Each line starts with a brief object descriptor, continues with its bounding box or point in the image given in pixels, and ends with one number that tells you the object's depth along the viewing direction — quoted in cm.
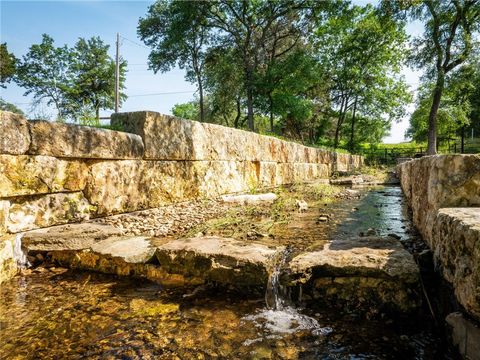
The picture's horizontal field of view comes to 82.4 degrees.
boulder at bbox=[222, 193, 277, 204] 564
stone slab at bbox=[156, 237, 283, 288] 226
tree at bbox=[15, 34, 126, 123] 2838
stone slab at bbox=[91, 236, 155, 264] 266
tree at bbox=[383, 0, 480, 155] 1362
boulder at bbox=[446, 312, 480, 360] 127
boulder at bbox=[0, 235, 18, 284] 242
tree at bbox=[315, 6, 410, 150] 2184
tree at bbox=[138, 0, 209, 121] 2017
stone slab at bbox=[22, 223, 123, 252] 266
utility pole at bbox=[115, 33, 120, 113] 1664
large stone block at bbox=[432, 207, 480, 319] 124
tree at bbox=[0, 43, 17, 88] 2483
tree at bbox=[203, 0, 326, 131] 1623
